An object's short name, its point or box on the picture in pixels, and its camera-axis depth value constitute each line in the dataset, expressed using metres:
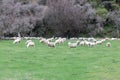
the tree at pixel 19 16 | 41.03
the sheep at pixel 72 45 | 27.62
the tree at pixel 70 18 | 48.34
